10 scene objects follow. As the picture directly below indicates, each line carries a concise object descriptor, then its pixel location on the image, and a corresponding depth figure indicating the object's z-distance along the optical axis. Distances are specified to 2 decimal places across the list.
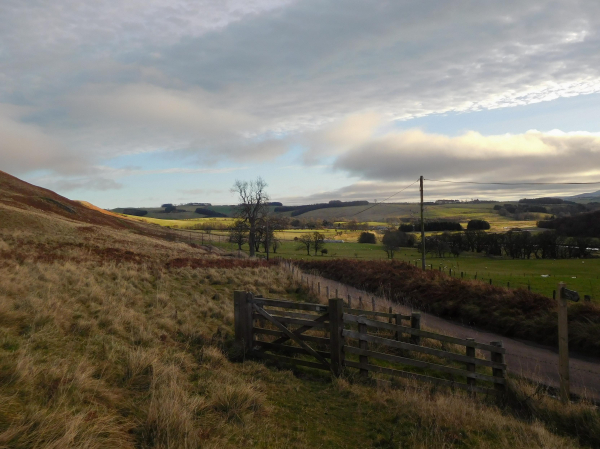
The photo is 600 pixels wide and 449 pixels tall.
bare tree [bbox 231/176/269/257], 57.50
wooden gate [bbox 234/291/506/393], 7.37
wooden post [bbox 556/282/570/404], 7.45
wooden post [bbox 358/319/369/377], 7.62
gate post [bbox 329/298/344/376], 7.65
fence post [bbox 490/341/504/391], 7.28
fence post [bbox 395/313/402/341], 10.34
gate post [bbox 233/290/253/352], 8.66
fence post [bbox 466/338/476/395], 7.53
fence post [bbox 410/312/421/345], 10.36
